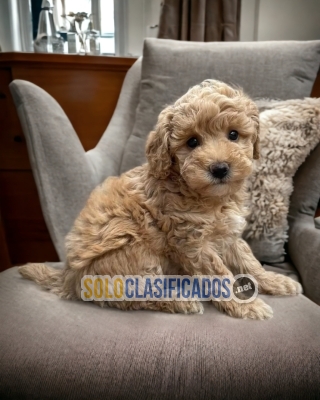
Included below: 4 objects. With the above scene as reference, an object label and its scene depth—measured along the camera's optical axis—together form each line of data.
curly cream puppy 0.52
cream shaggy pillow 0.66
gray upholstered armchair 0.46
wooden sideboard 0.89
